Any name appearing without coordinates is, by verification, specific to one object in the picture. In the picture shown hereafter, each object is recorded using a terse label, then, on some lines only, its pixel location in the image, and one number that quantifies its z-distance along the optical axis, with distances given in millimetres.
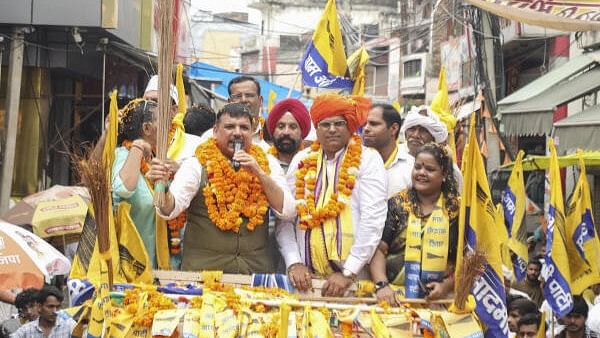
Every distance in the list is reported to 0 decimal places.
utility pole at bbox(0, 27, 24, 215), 14281
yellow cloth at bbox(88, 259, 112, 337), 5748
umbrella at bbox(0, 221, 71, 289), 8062
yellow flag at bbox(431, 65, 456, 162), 8977
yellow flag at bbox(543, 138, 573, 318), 8312
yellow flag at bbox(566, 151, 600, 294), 8875
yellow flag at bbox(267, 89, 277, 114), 12866
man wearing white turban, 7793
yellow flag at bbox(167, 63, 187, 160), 7250
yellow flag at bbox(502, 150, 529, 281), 10164
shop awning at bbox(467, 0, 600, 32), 9266
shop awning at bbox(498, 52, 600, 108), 16391
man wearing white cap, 7205
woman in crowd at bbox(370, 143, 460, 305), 6195
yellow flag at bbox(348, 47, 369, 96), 9820
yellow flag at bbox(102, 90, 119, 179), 6285
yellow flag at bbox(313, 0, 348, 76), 10258
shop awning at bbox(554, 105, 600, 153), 12523
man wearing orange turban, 6176
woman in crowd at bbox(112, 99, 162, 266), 6367
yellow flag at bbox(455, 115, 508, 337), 6090
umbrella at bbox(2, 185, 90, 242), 10883
